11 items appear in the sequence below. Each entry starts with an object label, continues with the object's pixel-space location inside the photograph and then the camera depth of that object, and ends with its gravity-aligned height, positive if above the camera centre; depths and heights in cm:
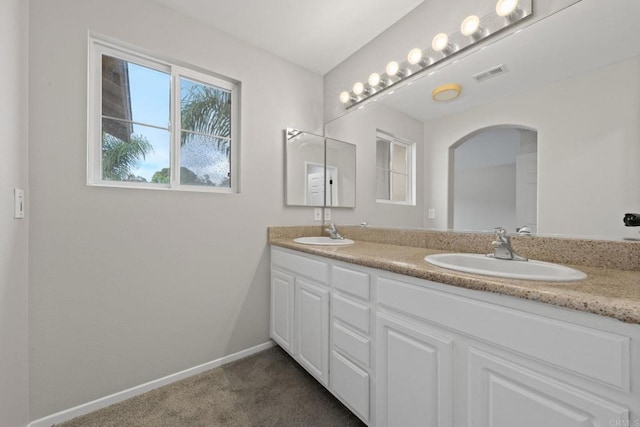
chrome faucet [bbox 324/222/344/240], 203 -17
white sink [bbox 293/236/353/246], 176 -21
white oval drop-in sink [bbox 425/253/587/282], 77 -21
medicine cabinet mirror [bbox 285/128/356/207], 213 +36
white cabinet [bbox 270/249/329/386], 142 -61
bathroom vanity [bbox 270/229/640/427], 58 -40
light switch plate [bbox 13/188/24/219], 108 +3
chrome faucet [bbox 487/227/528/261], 111 -15
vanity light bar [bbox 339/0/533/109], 122 +95
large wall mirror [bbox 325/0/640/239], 95 +39
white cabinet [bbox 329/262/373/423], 115 -61
